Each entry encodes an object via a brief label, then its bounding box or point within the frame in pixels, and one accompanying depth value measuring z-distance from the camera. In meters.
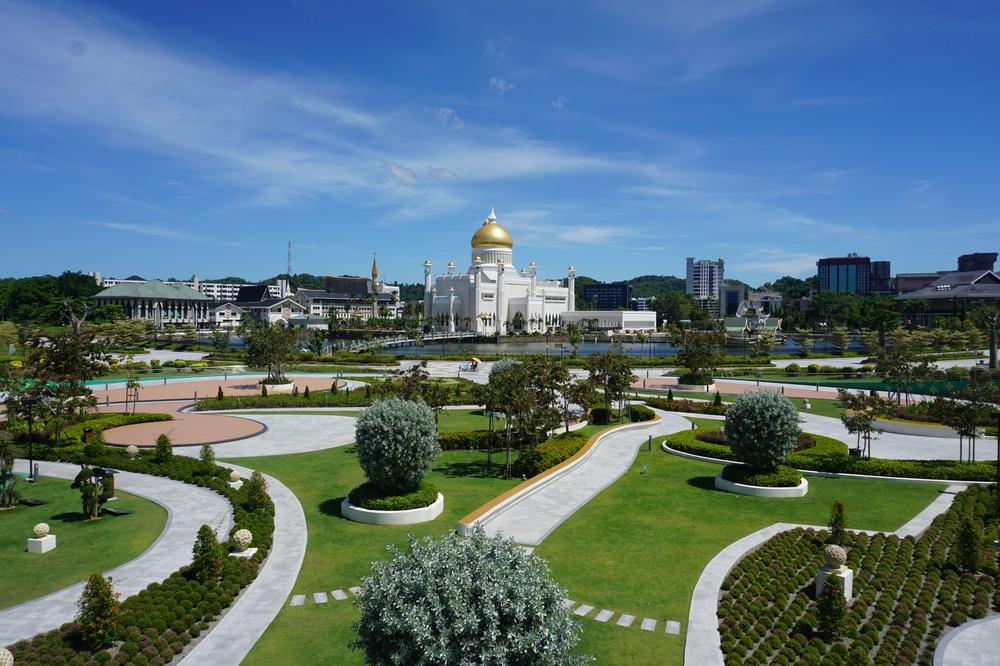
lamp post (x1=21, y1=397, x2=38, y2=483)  22.34
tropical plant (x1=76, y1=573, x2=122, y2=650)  10.90
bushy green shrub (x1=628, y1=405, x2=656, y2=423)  33.91
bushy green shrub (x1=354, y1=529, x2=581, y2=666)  7.38
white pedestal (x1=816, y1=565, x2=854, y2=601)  13.06
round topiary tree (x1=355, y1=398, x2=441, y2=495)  17.97
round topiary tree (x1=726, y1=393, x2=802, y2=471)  20.94
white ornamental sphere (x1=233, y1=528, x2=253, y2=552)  15.11
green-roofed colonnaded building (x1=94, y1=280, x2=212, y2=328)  128.75
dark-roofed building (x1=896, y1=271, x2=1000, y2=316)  121.75
